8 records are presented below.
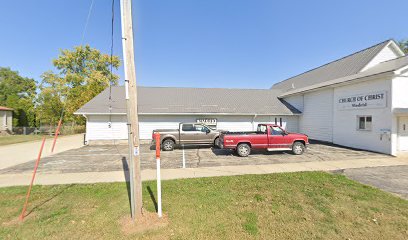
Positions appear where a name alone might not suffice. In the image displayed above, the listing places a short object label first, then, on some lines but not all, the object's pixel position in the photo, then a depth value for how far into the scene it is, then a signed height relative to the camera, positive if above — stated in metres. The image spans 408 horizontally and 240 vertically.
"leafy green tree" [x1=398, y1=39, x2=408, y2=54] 37.72 +15.03
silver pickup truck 13.38 -1.14
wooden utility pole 3.94 +0.41
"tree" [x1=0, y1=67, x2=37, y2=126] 35.62 +5.94
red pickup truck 10.98 -1.19
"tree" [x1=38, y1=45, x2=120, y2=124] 29.61 +7.44
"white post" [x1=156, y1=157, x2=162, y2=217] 4.16 -1.35
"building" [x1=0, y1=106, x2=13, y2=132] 30.37 -0.15
